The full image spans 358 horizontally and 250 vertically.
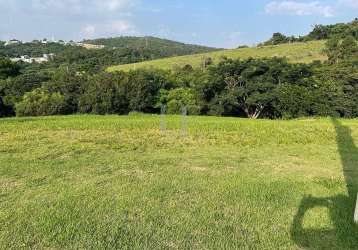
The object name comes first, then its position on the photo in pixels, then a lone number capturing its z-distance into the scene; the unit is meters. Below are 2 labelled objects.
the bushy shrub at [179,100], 39.14
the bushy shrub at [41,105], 40.38
